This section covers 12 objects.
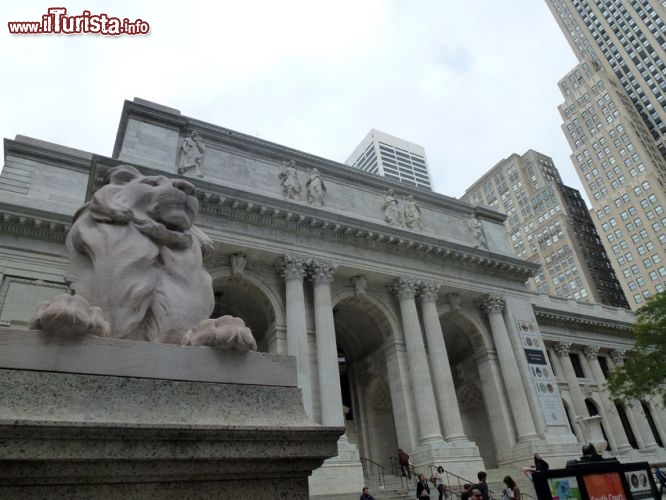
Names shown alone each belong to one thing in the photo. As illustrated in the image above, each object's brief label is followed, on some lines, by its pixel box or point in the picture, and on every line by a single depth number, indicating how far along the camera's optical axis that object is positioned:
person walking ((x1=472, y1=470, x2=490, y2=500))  12.31
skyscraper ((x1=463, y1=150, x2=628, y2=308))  78.06
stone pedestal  2.70
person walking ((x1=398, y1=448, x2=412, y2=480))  19.41
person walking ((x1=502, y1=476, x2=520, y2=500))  11.89
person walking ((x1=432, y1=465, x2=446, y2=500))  15.46
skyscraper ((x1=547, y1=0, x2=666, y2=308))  72.38
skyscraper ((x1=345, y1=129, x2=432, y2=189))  129.38
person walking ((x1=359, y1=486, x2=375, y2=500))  13.32
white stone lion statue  3.76
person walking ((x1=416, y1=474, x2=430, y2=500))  14.29
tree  23.81
